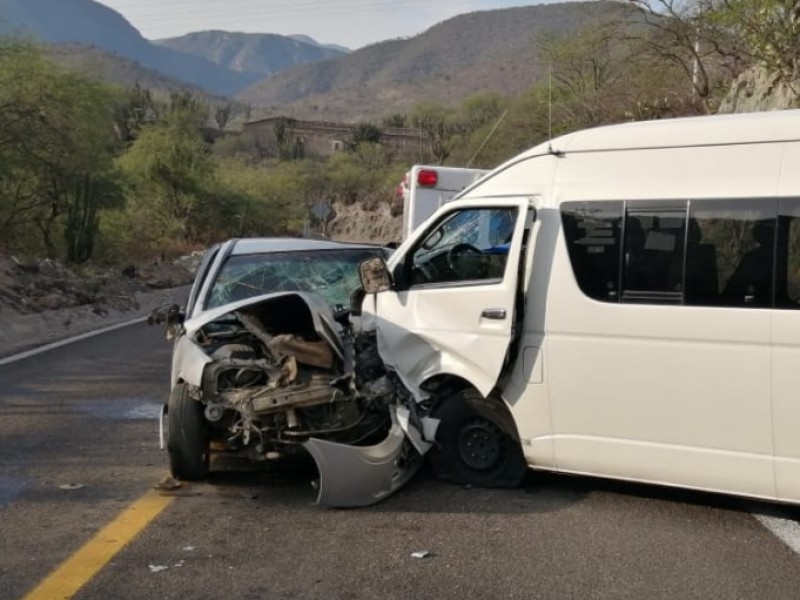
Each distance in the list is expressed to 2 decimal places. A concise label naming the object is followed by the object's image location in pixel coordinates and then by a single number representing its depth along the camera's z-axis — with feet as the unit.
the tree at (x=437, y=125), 246.27
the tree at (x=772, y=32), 44.70
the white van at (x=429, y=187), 41.14
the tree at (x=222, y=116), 388.62
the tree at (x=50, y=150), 95.04
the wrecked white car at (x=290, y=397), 19.62
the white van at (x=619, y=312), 17.71
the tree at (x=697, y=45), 63.82
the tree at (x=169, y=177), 178.50
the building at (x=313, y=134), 340.39
